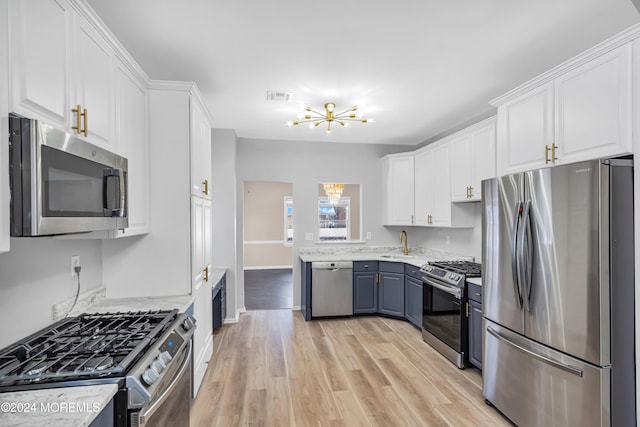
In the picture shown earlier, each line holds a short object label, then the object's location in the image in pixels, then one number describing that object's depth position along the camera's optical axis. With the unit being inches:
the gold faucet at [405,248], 201.3
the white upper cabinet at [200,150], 100.9
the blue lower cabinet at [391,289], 176.9
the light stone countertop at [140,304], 82.7
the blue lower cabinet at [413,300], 161.3
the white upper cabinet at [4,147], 41.4
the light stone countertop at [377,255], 172.6
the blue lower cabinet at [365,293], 182.1
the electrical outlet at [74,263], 77.4
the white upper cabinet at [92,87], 59.9
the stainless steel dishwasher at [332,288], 177.5
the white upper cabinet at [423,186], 173.5
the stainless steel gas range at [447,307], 121.4
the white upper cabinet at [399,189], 191.2
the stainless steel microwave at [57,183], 43.4
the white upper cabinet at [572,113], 69.5
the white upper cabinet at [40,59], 44.4
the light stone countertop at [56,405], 38.3
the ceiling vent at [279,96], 121.2
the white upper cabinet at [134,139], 78.4
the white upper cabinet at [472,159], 129.0
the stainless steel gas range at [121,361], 47.6
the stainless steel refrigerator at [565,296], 67.7
